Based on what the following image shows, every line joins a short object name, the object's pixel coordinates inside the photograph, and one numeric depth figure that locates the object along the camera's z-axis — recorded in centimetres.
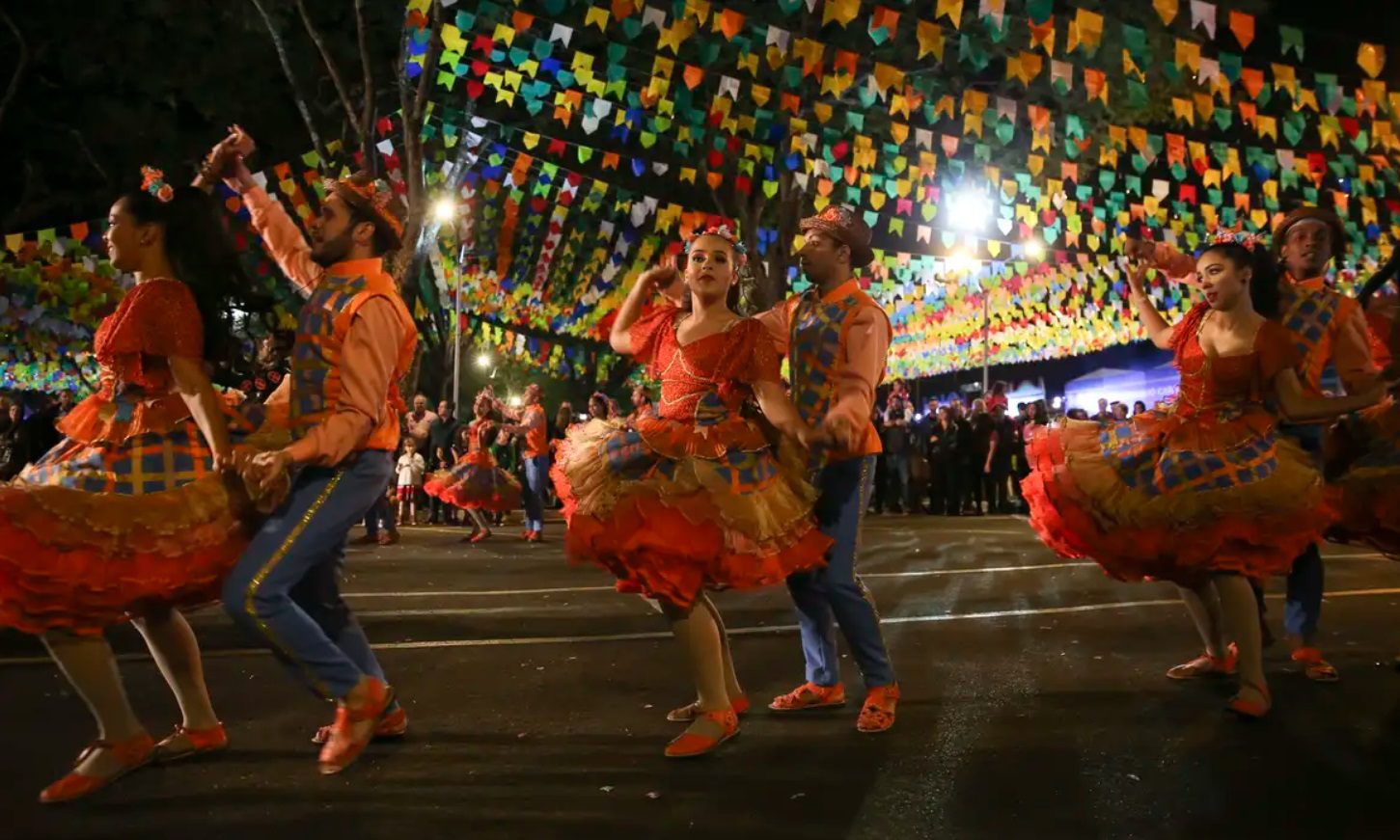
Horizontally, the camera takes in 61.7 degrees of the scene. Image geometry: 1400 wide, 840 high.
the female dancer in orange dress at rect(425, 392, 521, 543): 1406
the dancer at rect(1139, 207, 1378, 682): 566
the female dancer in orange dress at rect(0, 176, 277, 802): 378
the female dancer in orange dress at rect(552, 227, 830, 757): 427
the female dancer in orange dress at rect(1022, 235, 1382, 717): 491
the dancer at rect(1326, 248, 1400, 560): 533
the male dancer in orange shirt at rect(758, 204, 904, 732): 475
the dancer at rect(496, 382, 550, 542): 1384
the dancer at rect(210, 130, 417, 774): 400
